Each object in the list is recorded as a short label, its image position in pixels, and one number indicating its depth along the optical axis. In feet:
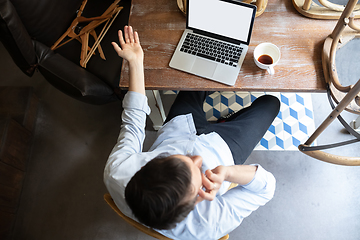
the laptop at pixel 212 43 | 4.17
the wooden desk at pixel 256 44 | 4.23
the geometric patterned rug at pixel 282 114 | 6.51
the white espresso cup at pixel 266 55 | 4.22
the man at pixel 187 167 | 2.56
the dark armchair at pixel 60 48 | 4.99
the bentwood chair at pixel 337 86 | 2.93
